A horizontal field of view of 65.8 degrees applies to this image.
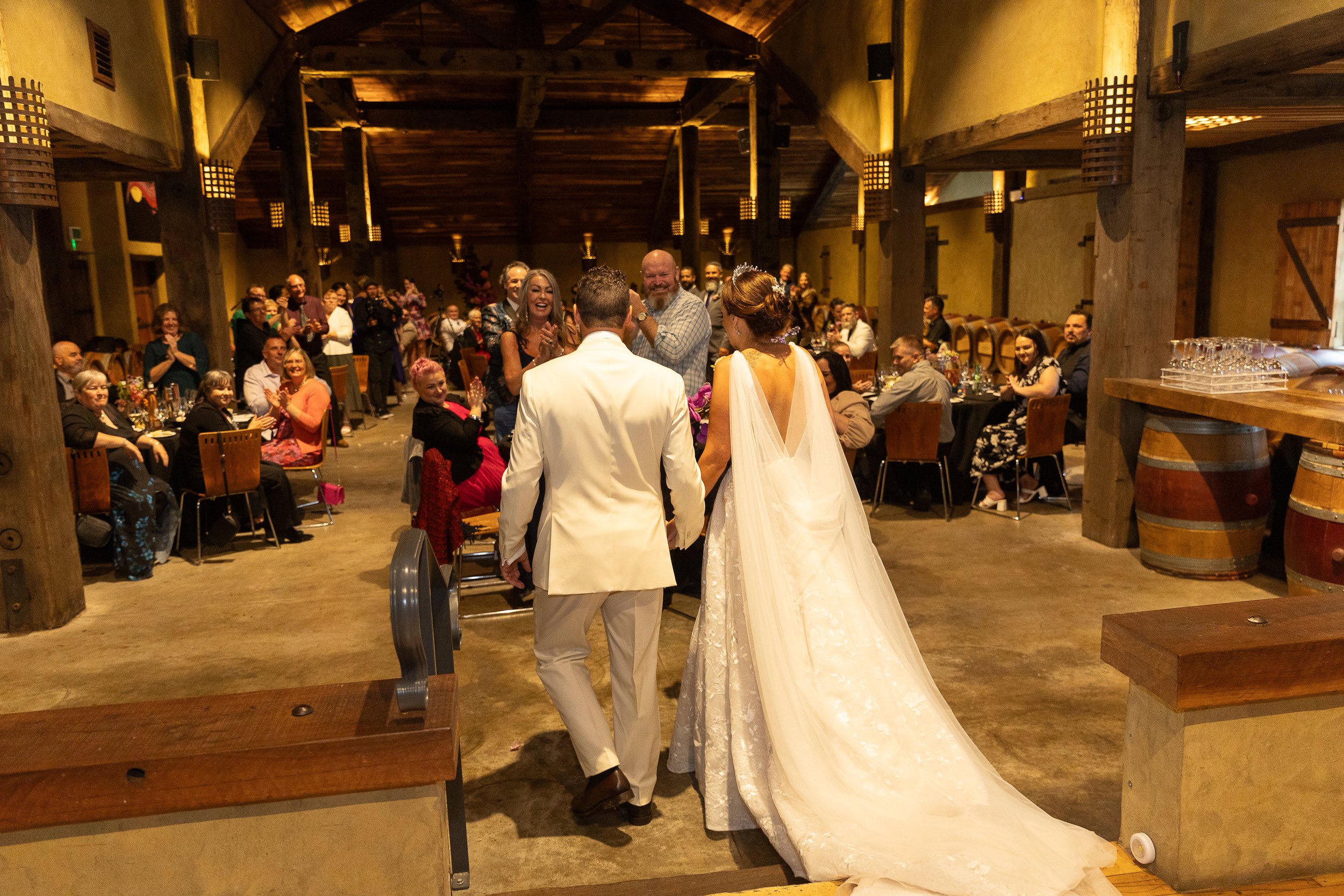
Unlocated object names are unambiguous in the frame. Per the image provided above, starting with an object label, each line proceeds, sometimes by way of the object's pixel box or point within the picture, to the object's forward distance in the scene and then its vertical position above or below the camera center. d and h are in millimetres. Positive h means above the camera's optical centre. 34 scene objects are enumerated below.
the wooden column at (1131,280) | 5277 -36
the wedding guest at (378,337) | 10977 -481
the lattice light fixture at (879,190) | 8492 +725
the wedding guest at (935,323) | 9750 -425
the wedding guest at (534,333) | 4613 -203
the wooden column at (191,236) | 7512 +438
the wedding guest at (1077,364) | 6625 -571
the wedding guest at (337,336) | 10047 -420
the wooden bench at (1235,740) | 2064 -956
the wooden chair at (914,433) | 6203 -923
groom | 2730 -599
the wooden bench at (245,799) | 1658 -804
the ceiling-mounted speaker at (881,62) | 8266 +1712
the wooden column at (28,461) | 4566 -722
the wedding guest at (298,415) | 6582 -772
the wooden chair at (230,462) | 5707 -922
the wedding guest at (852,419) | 4262 -601
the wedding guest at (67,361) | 5953 -356
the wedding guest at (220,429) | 5855 -867
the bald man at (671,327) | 4336 -185
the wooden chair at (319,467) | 6613 -1095
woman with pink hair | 4734 -657
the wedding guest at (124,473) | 5457 -933
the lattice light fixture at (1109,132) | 5250 +717
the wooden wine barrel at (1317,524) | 4156 -1030
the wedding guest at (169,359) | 7195 -430
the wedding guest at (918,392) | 6227 -672
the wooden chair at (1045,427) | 6156 -899
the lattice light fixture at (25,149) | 4457 +651
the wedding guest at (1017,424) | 6516 -920
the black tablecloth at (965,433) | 6789 -1005
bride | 2553 -1092
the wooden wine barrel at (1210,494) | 4973 -1066
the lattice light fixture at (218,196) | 7660 +723
